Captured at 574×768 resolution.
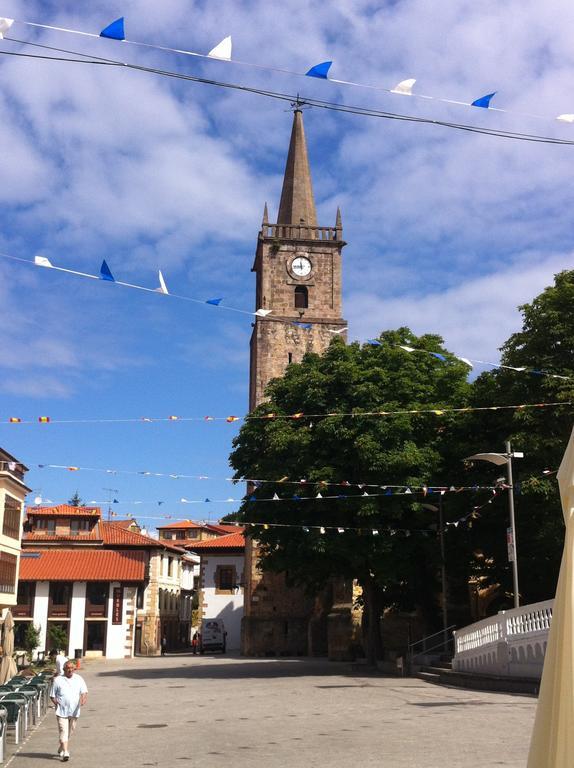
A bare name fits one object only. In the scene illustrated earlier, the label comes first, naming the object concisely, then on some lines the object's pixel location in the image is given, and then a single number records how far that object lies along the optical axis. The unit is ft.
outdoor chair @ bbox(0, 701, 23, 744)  43.73
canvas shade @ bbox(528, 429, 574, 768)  13.62
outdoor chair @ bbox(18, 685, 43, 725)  50.66
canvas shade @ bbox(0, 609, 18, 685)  68.23
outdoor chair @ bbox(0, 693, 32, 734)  44.45
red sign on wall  170.30
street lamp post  73.82
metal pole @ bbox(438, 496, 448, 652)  96.68
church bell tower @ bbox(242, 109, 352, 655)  169.07
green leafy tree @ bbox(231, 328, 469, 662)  98.02
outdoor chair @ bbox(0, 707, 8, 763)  37.35
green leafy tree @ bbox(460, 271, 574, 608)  88.74
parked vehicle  184.03
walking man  38.58
